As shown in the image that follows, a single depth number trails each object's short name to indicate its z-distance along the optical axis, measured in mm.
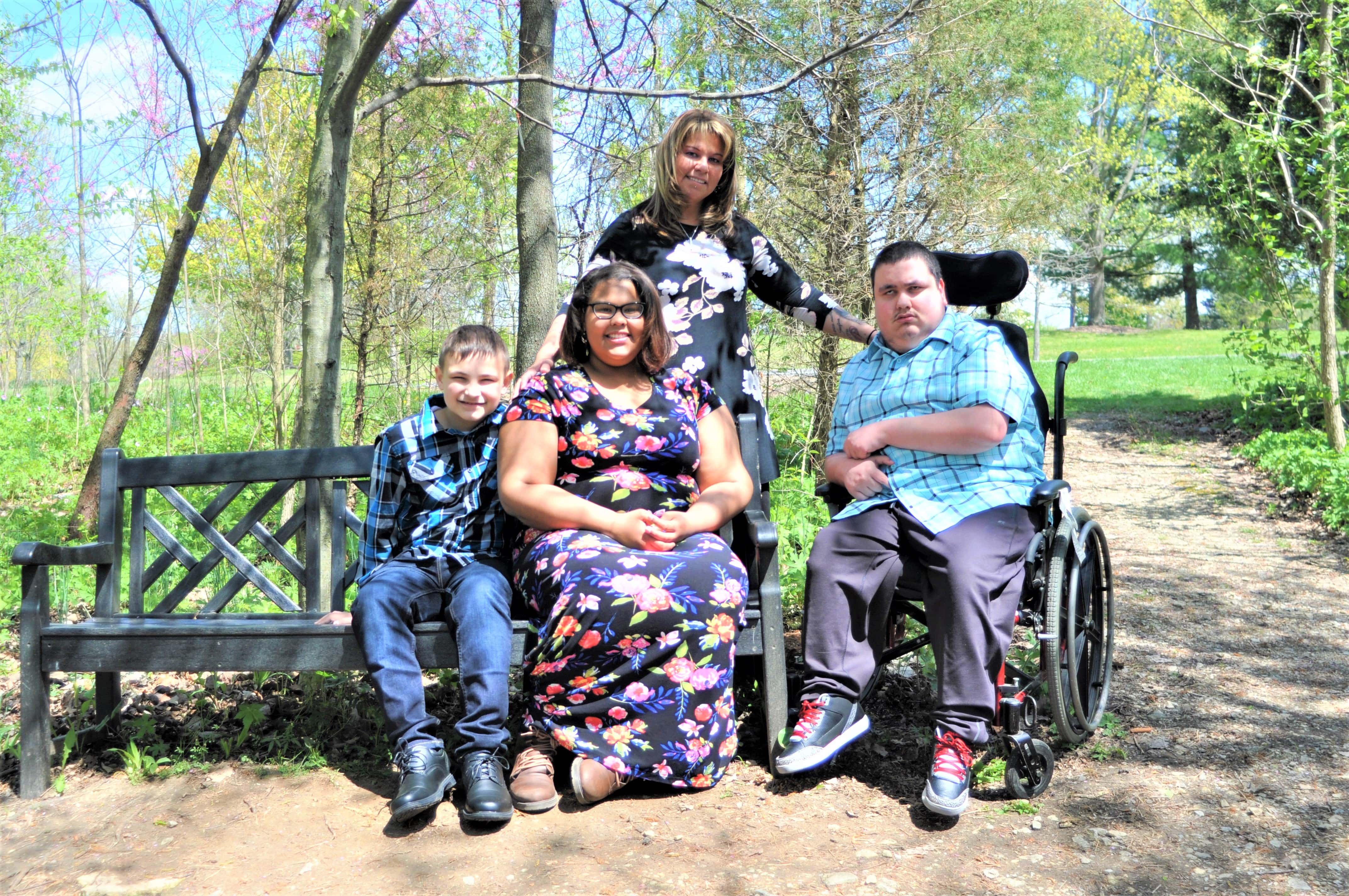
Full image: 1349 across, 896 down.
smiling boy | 2559
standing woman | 3066
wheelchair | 2609
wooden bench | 2742
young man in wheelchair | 2609
